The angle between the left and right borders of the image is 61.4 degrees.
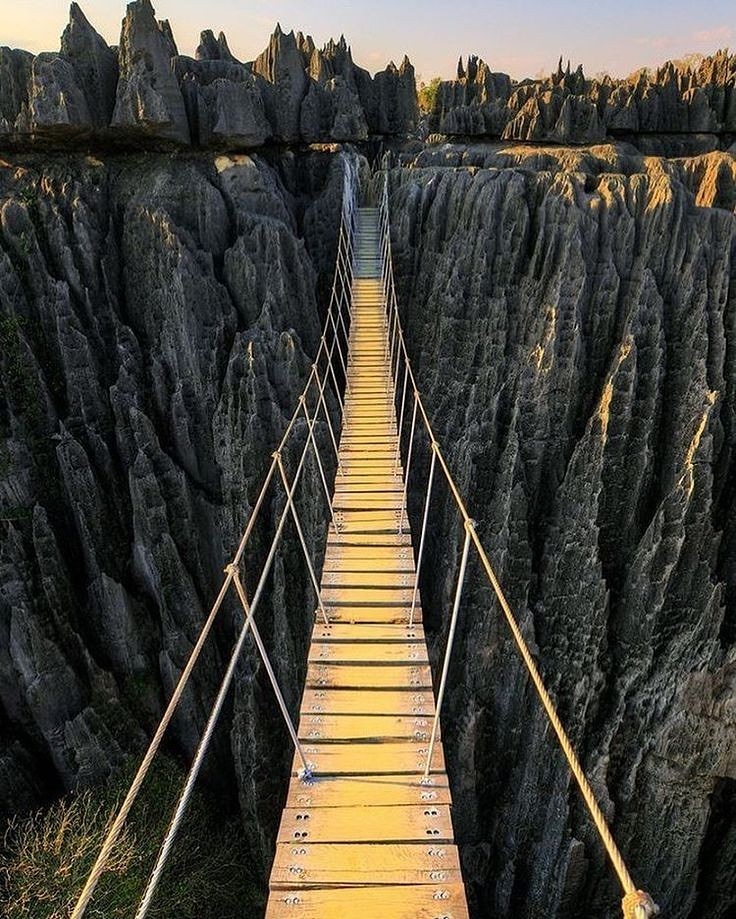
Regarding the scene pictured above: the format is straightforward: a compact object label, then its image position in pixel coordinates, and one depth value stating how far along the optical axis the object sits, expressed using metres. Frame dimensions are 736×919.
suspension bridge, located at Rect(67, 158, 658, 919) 3.27
